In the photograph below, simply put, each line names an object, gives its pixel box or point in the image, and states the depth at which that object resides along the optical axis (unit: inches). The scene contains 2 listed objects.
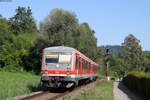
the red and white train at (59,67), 881.5
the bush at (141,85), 685.6
